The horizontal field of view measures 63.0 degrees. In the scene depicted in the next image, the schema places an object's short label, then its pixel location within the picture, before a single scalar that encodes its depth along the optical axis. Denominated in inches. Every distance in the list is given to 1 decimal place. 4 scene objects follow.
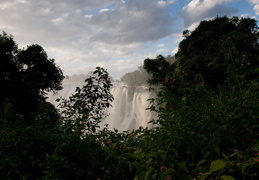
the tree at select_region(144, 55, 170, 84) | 618.2
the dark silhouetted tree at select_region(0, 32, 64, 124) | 366.3
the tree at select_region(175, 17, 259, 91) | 429.1
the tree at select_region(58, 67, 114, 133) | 185.9
